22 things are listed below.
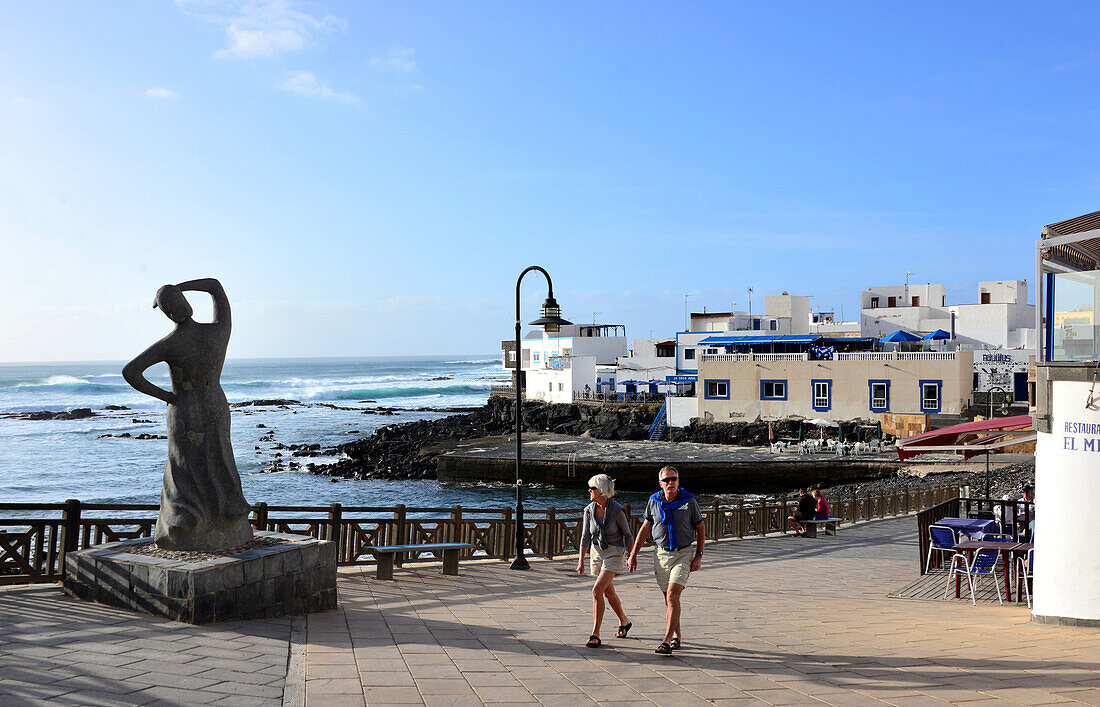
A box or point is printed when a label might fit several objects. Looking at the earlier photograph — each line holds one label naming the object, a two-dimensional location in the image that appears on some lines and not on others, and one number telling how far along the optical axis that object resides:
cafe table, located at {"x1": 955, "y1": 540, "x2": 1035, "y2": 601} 9.75
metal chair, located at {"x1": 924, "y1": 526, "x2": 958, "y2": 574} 11.52
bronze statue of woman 8.58
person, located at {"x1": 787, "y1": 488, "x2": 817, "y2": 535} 17.56
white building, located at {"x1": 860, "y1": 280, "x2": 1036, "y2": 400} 46.31
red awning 13.84
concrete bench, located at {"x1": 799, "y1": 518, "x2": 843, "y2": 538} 17.48
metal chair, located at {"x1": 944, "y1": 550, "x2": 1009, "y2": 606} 10.38
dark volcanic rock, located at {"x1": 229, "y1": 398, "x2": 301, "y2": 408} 107.59
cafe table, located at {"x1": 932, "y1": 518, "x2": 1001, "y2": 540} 12.53
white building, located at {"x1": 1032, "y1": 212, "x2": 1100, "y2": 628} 8.19
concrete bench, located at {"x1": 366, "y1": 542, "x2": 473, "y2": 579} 10.73
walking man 6.89
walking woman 7.32
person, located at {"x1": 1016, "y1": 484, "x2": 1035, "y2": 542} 11.91
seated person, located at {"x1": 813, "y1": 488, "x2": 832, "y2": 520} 17.73
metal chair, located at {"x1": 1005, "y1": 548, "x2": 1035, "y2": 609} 9.64
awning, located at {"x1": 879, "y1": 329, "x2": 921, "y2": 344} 47.19
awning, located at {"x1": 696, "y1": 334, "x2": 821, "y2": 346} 48.78
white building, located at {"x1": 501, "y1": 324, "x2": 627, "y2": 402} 67.69
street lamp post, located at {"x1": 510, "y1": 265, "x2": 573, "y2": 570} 13.82
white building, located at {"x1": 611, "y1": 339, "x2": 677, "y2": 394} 64.44
